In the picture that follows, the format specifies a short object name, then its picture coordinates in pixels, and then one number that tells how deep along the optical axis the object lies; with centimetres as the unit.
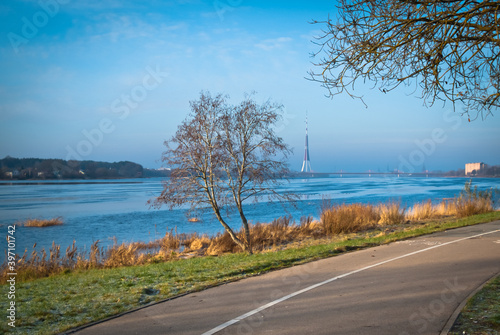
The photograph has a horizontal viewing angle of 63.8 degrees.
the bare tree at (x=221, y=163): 1591
